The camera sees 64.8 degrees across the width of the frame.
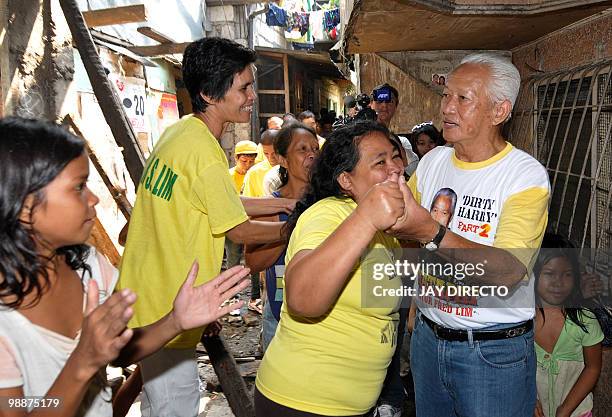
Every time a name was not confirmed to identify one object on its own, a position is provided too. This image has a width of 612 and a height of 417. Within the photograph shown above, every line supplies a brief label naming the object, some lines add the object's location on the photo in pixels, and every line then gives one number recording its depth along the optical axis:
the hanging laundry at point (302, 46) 16.17
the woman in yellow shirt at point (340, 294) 1.26
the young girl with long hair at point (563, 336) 2.46
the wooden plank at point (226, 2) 11.26
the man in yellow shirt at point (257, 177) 4.46
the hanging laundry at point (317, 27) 14.02
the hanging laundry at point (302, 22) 15.68
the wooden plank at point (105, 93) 2.99
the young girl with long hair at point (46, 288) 1.11
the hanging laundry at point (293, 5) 16.55
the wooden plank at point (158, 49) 5.82
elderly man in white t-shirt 1.70
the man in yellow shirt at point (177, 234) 2.04
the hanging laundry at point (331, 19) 13.32
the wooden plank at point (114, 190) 3.50
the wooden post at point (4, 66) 2.42
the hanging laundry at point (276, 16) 14.46
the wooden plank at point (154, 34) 5.19
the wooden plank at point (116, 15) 4.07
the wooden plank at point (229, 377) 2.37
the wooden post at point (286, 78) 13.62
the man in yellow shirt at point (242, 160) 5.82
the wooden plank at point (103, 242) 3.62
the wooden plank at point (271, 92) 13.66
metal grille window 3.25
